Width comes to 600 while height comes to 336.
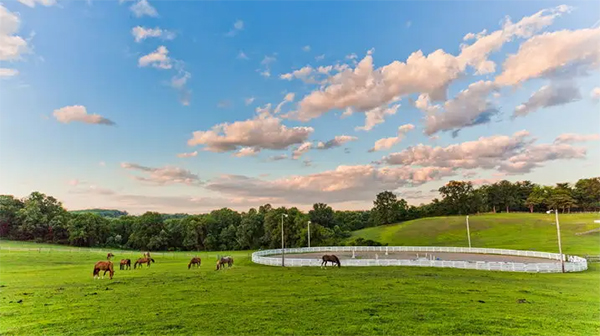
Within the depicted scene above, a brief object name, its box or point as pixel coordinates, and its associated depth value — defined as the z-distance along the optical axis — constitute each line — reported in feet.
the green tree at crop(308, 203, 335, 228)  328.08
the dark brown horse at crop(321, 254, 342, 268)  97.68
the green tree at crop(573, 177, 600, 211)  331.57
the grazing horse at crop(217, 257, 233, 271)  100.41
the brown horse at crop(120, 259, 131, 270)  101.73
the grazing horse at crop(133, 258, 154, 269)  110.05
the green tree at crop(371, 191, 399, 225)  341.82
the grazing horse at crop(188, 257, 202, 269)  105.48
